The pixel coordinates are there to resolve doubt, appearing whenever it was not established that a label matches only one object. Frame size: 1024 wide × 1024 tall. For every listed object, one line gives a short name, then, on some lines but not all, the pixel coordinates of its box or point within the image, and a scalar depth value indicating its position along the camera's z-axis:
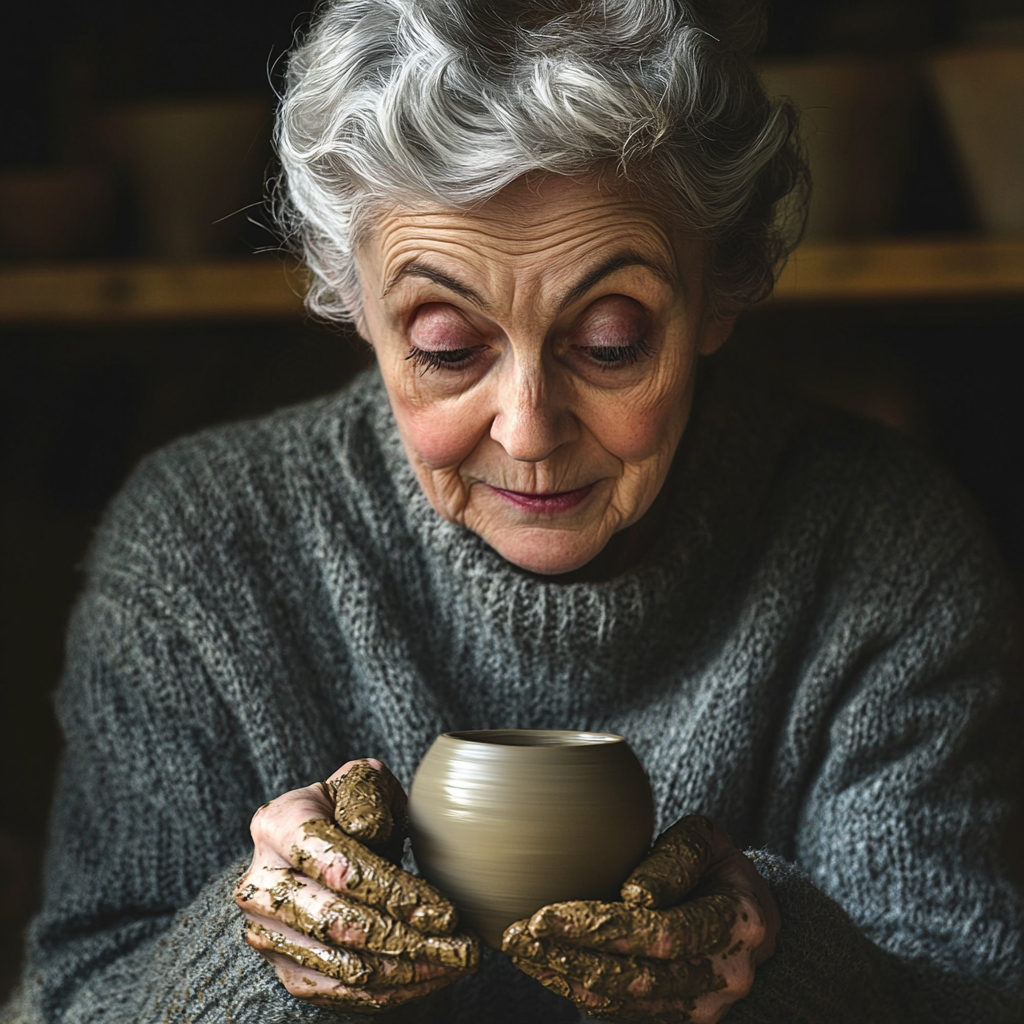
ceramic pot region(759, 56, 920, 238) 1.73
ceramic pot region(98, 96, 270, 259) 1.95
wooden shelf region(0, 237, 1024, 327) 1.69
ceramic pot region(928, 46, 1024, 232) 1.72
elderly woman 1.00
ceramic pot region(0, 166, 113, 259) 1.95
